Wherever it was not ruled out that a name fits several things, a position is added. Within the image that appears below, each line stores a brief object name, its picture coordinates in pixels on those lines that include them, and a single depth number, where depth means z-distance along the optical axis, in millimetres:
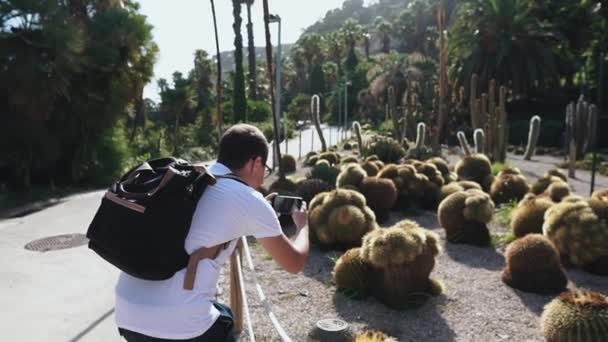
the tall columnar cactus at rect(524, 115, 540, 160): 16969
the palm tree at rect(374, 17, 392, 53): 75938
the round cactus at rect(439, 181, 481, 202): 8750
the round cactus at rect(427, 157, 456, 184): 10422
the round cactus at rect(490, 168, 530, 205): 9242
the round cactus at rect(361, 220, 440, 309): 4867
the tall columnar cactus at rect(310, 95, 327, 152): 17727
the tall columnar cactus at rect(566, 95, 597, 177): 16406
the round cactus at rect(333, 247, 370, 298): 5219
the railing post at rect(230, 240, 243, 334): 3921
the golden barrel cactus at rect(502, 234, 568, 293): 5254
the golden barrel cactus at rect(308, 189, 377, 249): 6621
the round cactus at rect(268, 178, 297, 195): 9109
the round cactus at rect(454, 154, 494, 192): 10336
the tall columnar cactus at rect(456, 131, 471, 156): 14378
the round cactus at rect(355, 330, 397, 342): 3058
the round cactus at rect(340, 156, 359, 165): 12419
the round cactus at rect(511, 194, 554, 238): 6718
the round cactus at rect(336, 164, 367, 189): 8703
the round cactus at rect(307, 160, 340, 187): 10180
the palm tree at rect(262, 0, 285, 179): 9234
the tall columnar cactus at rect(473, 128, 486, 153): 14211
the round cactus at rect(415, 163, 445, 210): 9461
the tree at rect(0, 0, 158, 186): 12047
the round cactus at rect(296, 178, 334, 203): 8664
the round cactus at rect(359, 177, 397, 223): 8406
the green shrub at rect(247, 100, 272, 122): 35978
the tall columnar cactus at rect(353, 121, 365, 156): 14705
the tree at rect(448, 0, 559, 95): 30078
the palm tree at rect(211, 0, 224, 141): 11059
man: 1853
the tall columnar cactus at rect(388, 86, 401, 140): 17720
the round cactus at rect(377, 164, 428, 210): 9172
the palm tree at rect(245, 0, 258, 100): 39875
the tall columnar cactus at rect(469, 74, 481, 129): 17000
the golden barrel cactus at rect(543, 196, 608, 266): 5715
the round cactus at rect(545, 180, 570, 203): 7832
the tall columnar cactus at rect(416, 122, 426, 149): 14797
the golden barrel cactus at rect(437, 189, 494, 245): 6828
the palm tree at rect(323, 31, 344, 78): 72125
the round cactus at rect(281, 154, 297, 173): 16211
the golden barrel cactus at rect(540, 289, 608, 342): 3588
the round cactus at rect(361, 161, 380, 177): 10250
